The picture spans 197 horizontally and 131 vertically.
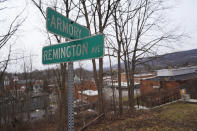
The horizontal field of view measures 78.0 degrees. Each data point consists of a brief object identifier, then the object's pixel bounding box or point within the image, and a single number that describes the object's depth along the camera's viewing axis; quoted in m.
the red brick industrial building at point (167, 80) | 22.02
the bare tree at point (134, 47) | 9.78
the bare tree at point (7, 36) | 4.64
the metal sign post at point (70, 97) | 1.44
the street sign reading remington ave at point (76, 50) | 1.47
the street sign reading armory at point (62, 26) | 1.48
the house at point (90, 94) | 17.23
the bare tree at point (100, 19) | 6.93
